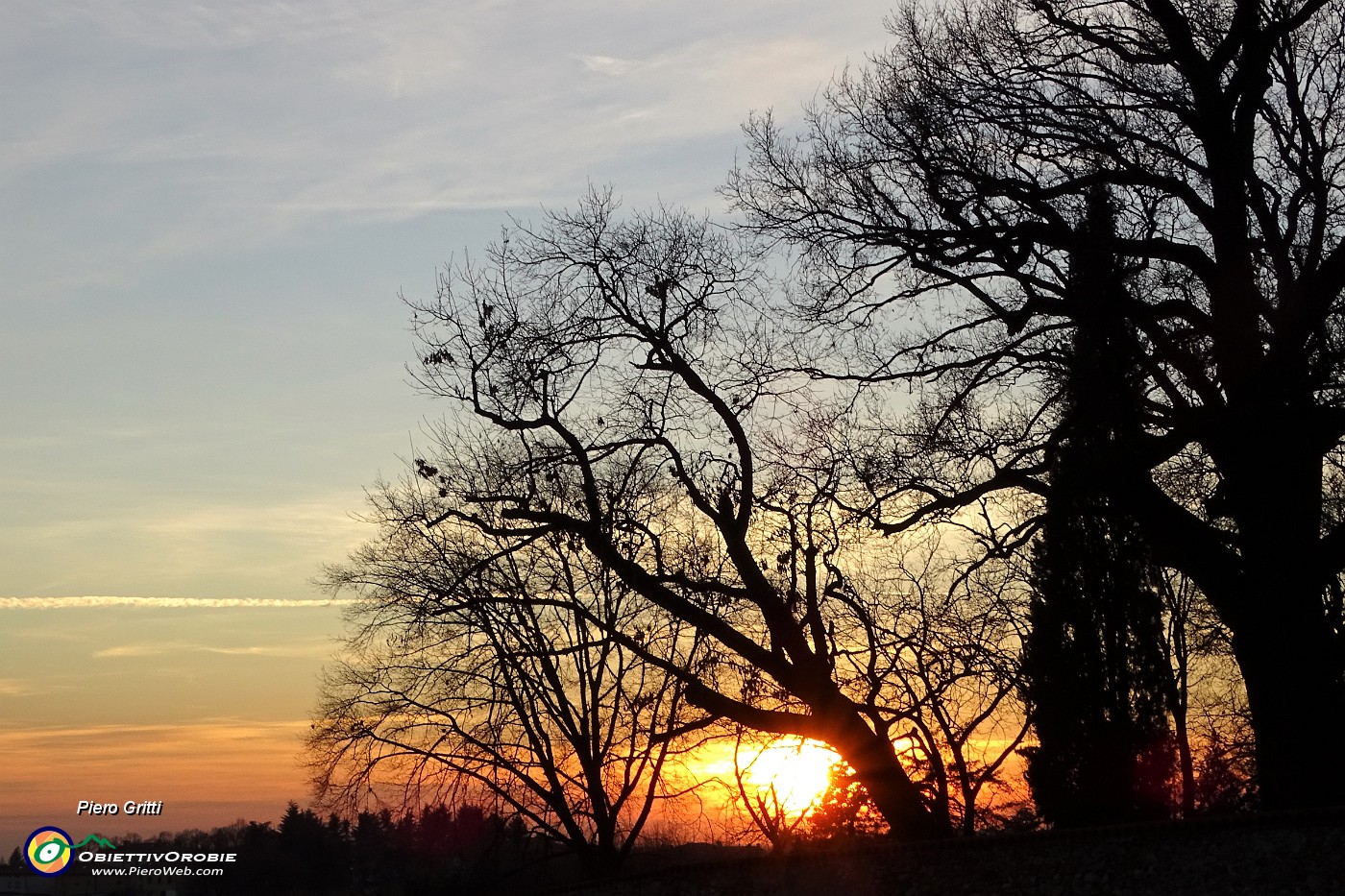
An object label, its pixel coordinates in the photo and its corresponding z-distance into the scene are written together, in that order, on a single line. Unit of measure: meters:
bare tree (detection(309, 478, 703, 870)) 24.59
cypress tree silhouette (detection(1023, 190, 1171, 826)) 24.88
